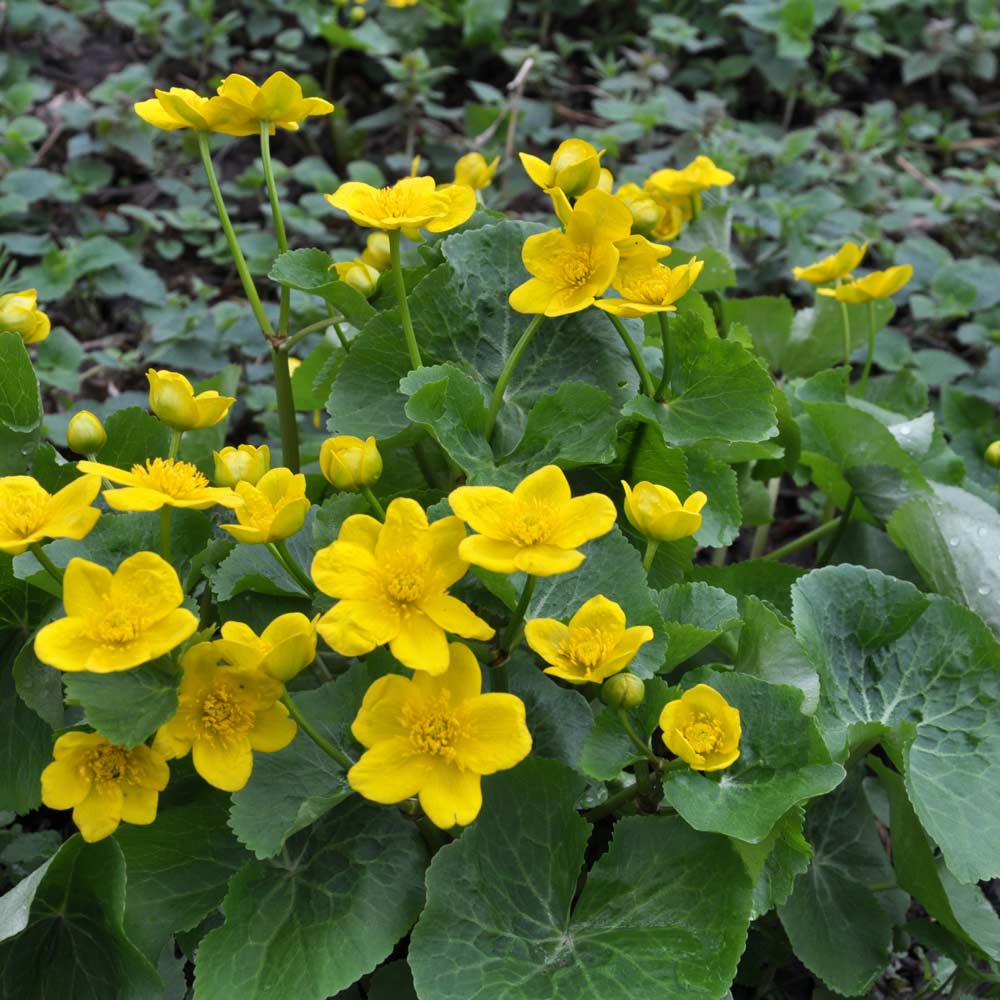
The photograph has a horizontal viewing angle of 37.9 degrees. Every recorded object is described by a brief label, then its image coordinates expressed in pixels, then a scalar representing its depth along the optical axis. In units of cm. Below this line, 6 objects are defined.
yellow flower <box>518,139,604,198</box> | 42
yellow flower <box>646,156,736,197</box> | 55
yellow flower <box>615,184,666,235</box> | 45
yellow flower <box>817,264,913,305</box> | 56
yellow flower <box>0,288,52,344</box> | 45
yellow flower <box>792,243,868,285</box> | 57
